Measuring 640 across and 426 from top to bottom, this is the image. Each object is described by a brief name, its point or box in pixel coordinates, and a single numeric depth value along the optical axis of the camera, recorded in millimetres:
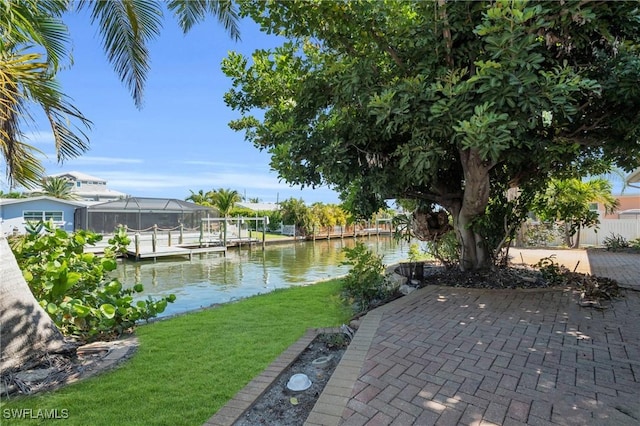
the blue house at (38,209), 22719
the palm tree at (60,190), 33034
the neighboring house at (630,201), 29222
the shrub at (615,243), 11675
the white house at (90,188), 39812
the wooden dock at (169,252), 18422
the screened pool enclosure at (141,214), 24203
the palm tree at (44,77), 3385
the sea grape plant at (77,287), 4352
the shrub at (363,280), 5813
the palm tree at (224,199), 34656
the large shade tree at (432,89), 3559
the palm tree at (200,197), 39700
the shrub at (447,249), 7316
